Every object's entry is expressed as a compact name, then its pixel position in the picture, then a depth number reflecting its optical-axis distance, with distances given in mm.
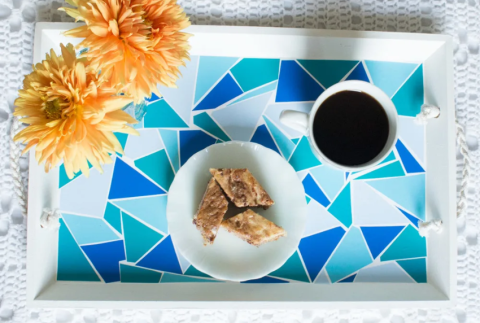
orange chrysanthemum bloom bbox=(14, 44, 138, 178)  569
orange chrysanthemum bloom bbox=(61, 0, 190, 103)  569
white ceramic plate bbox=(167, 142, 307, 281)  786
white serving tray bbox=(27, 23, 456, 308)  792
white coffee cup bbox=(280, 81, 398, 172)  725
